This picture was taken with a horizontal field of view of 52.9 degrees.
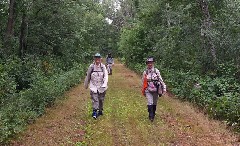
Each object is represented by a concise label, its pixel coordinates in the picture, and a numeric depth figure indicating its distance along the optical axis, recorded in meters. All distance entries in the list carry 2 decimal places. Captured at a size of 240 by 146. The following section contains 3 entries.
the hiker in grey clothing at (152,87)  7.32
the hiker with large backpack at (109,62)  19.58
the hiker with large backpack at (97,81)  7.53
